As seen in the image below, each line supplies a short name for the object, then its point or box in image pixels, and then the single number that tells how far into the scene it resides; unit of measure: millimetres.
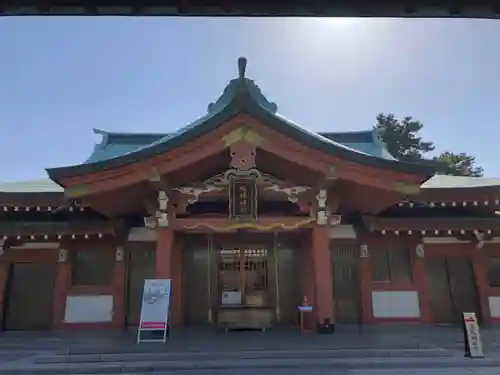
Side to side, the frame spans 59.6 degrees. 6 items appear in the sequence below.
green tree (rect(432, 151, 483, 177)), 34503
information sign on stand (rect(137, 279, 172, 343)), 8227
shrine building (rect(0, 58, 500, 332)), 9516
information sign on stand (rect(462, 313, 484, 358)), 6996
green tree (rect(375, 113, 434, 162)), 38094
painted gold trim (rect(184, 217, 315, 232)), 9398
